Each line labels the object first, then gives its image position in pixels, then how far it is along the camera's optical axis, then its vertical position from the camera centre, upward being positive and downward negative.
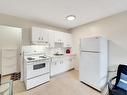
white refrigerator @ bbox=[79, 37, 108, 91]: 1.94 -0.44
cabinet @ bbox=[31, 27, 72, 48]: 2.47 +0.45
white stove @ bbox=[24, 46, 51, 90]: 2.01 -0.73
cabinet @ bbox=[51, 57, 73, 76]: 2.75 -0.78
